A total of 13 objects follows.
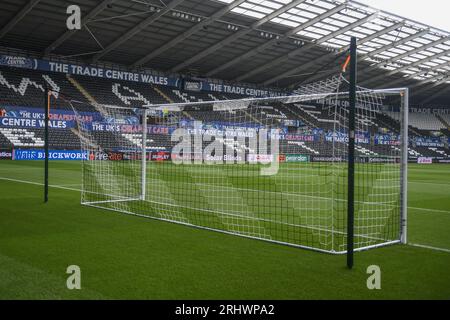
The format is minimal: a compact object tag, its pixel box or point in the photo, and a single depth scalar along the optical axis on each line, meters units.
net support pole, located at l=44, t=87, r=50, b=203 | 9.30
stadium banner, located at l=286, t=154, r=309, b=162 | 37.78
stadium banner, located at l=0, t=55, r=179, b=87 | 33.91
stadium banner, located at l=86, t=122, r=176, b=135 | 29.39
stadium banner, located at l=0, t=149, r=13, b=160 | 28.92
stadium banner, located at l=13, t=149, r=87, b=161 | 29.58
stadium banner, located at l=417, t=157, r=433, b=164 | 48.40
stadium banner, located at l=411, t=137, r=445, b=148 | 53.70
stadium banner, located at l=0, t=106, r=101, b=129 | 30.94
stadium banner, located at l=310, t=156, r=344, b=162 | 38.59
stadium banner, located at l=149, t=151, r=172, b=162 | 30.07
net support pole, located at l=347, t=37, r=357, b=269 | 5.03
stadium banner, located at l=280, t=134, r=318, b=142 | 31.70
